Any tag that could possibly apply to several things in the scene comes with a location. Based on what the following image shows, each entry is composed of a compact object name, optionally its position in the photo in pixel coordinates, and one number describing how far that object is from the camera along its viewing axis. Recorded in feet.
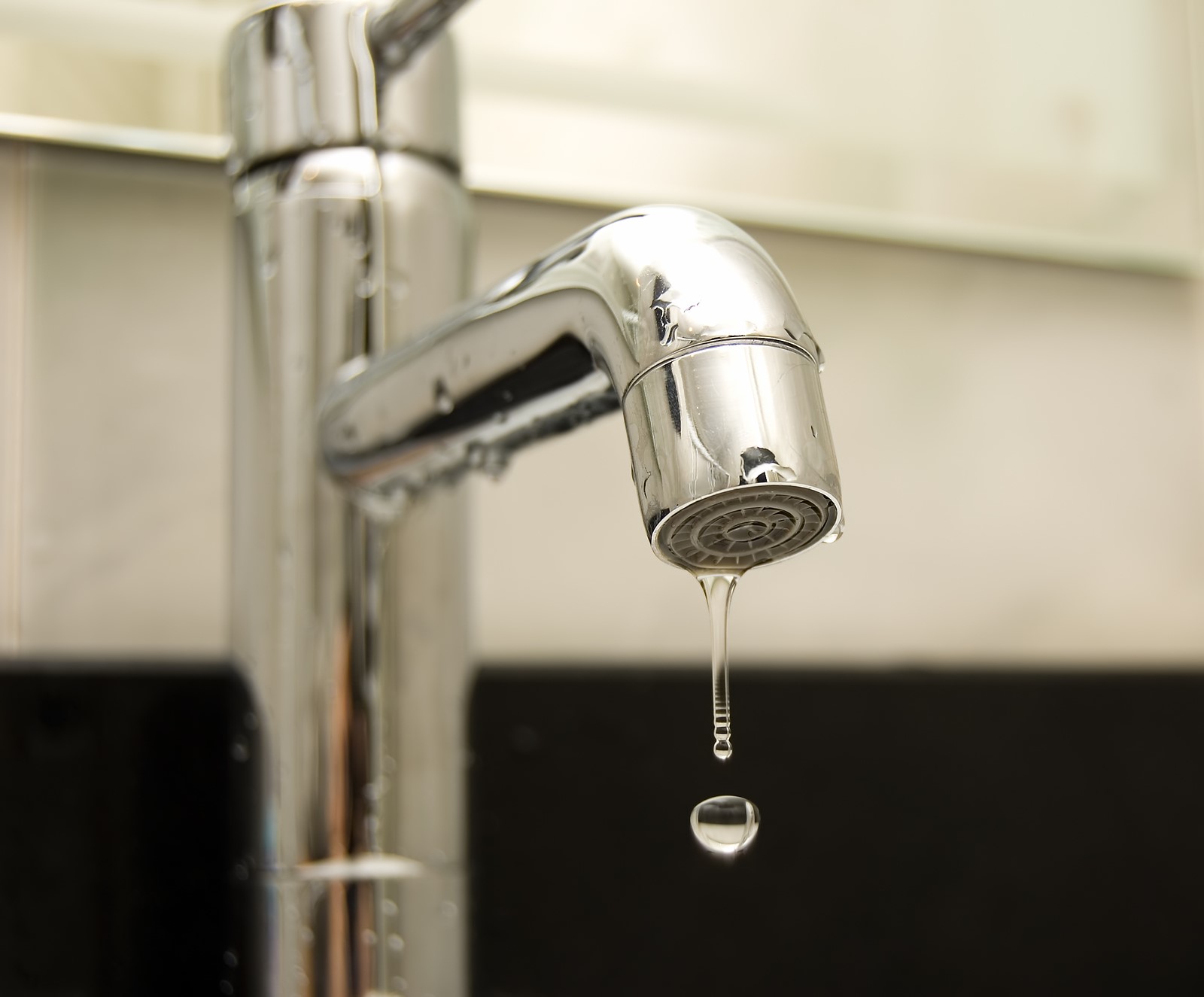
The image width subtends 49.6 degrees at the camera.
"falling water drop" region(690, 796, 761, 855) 0.97
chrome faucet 1.32
